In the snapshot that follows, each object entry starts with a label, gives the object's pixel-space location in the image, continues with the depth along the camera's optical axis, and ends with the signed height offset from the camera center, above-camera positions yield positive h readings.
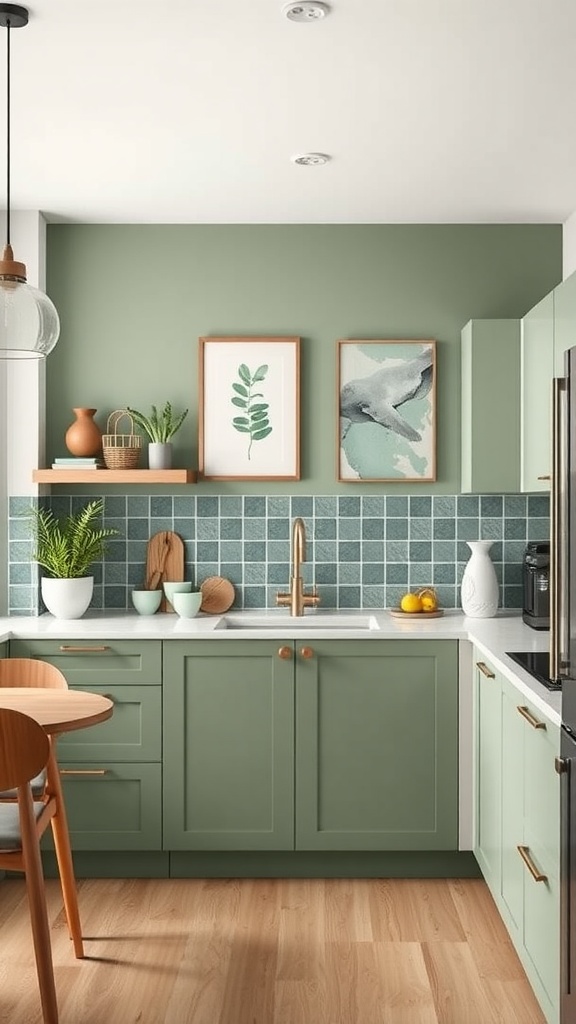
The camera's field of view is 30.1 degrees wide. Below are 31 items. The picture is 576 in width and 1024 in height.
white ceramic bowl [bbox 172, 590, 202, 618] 4.19 -0.33
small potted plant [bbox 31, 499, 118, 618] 4.14 -0.15
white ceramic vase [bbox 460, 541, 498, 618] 4.25 -0.26
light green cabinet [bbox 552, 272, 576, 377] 3.15 +0.61
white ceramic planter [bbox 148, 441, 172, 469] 4.29 +0.26
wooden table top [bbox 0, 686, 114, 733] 2.69 -0.50
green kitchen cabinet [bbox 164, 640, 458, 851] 3.84 -0.82
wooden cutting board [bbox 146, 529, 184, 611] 4.43 -0.16
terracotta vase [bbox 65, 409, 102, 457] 4.29 +0.34
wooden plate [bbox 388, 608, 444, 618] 4.10 -0.36
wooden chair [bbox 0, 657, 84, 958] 3.15 -0.79
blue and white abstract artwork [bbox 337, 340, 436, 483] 4.39 +0.45
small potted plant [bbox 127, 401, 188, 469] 4.29 +0.36
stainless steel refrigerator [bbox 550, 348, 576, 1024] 2.28 -0.29
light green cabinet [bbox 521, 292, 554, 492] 3.59 +0.46
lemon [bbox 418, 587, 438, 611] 4.16 -0.31
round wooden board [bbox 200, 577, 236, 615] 4.39 -0.31
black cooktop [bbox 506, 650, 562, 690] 2.78 -0.42
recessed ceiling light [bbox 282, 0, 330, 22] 2.49 +1.20
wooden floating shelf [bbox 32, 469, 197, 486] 4.19 +0.17
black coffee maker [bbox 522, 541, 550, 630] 3.94 -0.25
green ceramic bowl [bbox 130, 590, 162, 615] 4.30 -0.32
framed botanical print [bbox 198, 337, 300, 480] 4.40 +0.45
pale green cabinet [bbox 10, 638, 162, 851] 3.85 -0.84
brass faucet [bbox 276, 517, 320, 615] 4.29 -0.26
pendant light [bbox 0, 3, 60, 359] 2.49 +0.50
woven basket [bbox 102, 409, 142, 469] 4.25 +0.29
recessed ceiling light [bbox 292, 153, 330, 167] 3.57 +1.22
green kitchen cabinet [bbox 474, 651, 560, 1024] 2.54 -0.83
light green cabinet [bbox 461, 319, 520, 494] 4.12 +0.44
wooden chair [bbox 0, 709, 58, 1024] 2.61 -0.80
